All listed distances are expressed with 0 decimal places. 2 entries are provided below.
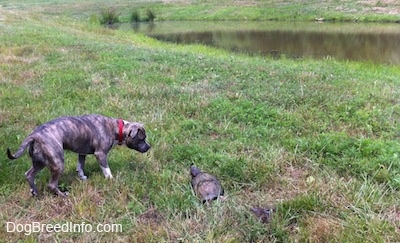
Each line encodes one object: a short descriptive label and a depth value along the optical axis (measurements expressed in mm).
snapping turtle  4770
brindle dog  4566
